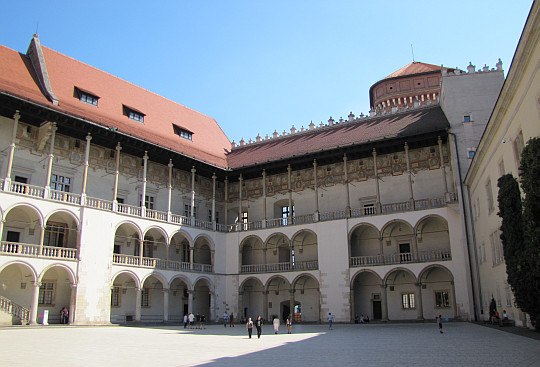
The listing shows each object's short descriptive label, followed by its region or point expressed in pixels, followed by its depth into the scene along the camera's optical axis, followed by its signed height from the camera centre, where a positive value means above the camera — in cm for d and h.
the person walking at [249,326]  1751 -97
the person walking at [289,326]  1986 -114
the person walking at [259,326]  1752 -98
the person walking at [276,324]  2001 -104
